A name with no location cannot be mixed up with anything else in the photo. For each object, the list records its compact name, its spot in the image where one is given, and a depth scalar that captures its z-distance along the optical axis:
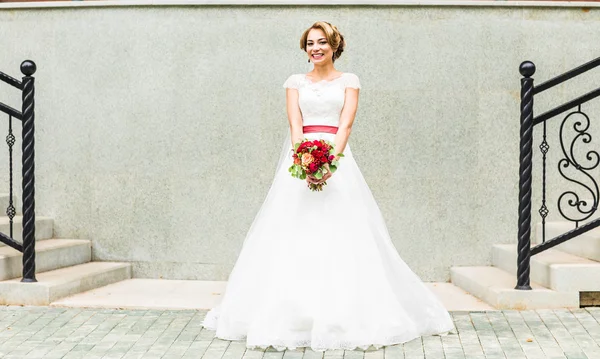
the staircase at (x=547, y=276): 7.26
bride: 6.08
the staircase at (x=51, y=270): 7.55
